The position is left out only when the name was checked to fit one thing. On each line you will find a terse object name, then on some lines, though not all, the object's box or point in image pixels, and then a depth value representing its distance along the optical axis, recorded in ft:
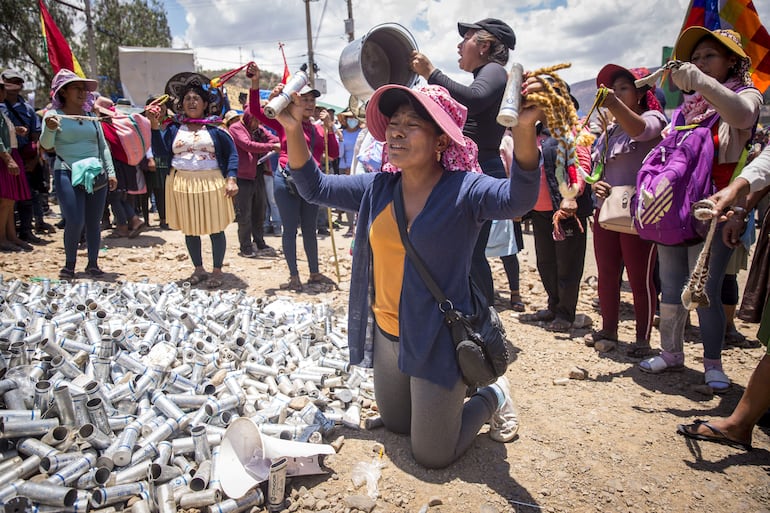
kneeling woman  8.87
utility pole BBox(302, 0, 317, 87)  88.84
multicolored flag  12.28
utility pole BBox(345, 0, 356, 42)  89.35
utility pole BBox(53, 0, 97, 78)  75.51
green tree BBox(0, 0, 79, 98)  75.36
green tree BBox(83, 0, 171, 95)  103.71
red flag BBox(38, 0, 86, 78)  22.07
